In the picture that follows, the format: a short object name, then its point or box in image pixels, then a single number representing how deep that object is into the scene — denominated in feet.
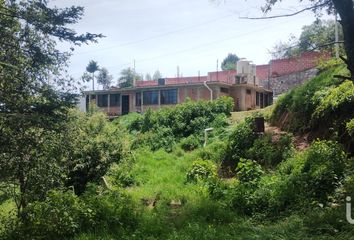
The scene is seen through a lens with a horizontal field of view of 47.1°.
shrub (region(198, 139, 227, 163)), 54.89
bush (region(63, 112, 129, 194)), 58.08
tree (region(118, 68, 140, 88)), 178.50
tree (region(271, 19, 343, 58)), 25.34
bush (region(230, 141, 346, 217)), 27.91
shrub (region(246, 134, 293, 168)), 43.65
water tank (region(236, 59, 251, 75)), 118.93
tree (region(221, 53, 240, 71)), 208.28
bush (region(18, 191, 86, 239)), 26.37
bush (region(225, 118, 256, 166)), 51.16
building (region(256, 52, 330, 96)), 122.35
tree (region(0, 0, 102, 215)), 31.83
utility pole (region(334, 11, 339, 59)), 71.22
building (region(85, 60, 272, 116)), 111.55
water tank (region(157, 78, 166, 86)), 130.93
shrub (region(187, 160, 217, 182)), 47.73
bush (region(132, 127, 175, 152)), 80.60
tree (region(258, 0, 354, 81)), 19.61
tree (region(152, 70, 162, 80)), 221.05
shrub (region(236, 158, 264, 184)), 34.65
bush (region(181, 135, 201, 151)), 76.23
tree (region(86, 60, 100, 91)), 170.50
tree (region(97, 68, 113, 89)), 202.69
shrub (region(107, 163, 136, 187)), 60.75
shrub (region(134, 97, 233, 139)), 85.20
